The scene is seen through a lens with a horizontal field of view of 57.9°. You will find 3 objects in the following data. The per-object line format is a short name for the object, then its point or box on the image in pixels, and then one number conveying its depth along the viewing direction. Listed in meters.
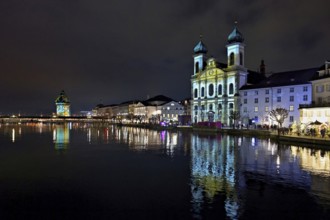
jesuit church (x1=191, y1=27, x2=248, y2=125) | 96.69
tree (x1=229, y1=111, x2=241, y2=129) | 86.25
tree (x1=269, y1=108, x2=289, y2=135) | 63.97
